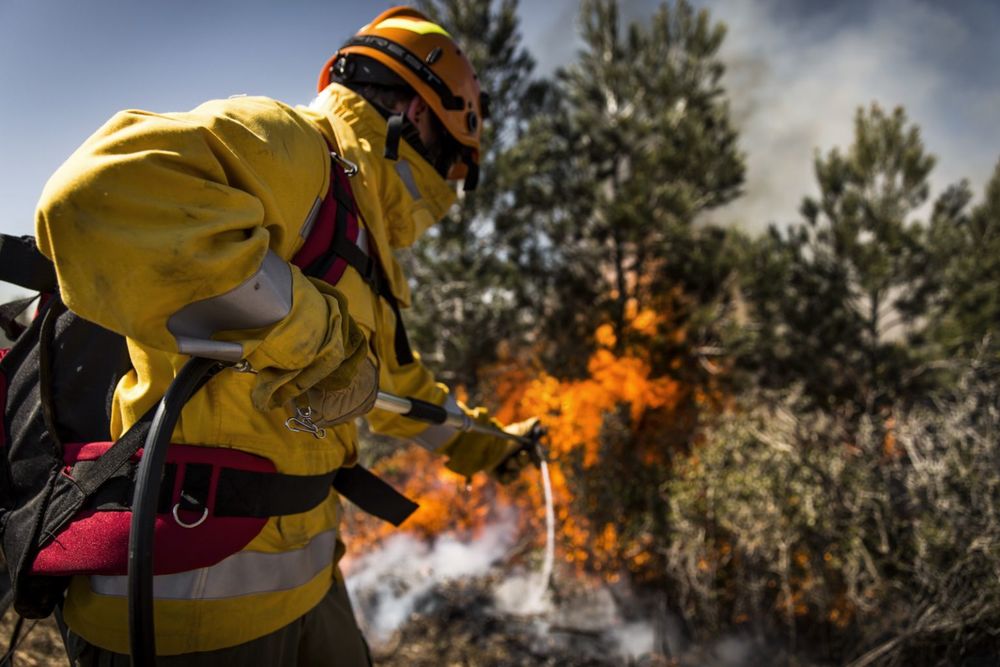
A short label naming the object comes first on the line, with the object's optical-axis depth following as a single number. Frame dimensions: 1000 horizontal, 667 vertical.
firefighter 1.00
